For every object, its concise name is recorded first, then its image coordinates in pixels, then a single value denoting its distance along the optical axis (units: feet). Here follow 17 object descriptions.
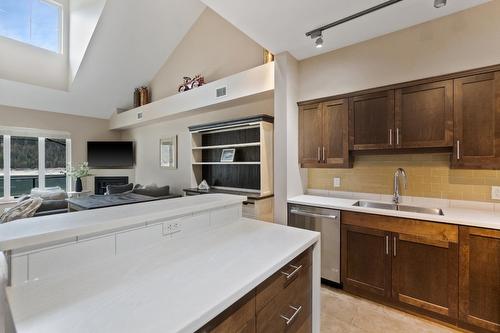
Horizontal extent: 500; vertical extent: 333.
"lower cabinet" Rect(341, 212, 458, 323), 6.67
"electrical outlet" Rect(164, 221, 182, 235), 4.65
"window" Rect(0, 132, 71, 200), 17.69
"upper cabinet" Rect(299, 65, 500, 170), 6.85
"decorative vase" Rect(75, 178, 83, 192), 19.97
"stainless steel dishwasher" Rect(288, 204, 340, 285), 8.62
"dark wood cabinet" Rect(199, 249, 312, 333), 3.00
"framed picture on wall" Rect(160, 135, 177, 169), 18.21
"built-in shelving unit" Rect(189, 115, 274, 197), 11.36
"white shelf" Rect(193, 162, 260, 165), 11.66
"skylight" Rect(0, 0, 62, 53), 15.05
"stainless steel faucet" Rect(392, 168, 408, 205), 8.82
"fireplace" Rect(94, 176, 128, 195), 21.67
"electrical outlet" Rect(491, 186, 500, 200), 7.29
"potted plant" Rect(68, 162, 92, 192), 19.95
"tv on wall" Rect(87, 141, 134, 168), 21.24
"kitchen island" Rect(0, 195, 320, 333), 2.42
